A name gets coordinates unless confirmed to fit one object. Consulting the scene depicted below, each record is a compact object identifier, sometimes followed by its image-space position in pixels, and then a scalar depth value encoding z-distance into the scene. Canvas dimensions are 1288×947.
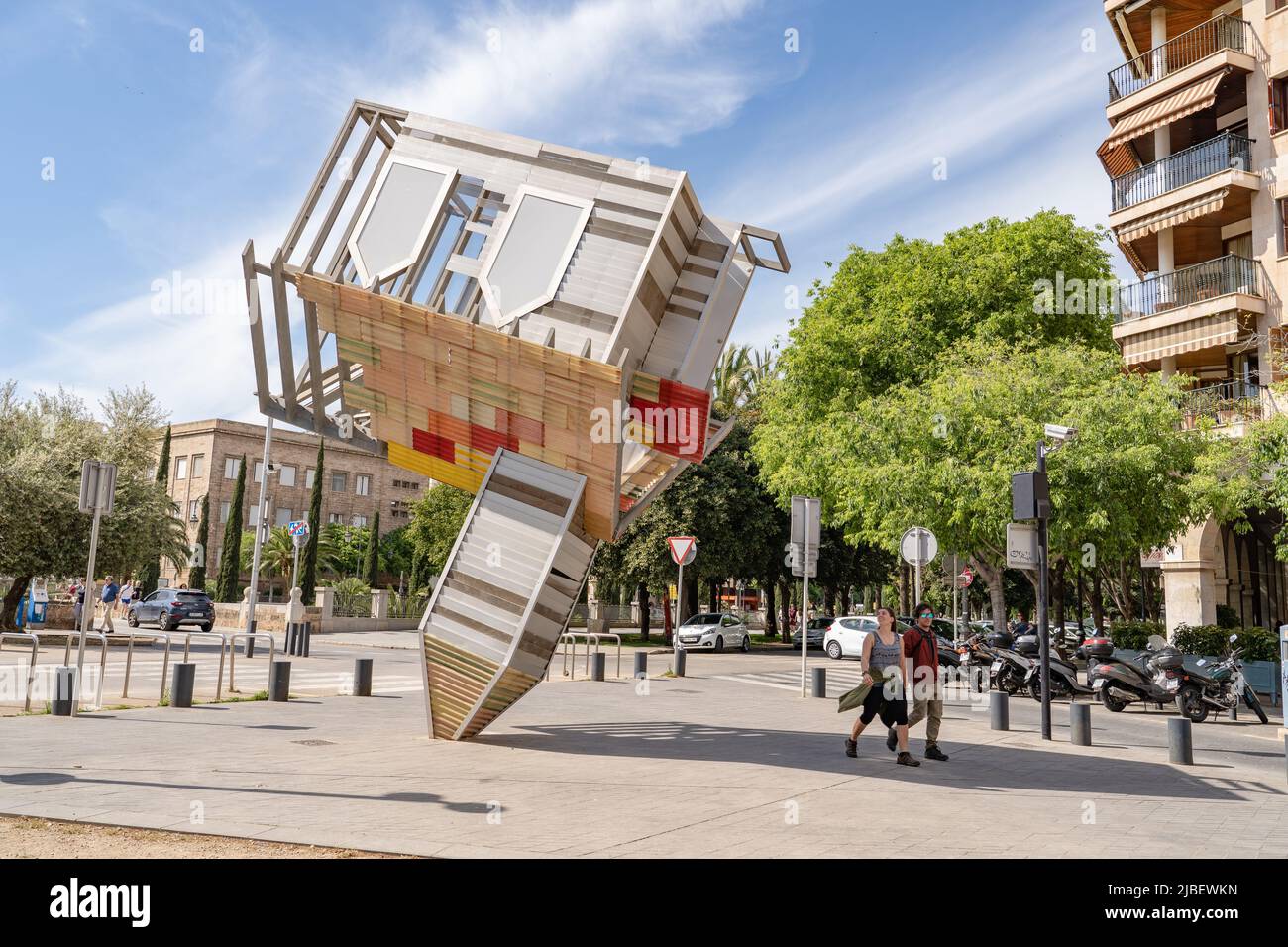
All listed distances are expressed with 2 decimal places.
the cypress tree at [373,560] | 68.44
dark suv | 39.09
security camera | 14.53
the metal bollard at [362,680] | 17.00
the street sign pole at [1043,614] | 13.66
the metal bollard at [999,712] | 14.89
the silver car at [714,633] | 37.38
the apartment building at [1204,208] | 26.56
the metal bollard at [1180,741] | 11.75
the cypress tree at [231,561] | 58.56
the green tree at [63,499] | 26.91
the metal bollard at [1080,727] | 13.31
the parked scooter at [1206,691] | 16.81
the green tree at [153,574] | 53.33
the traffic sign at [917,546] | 18.03
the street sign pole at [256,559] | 30.53
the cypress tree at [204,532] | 64.49
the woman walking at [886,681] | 10.79
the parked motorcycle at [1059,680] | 19.00
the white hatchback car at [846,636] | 34.59
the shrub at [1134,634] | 25.45
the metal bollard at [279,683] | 15.24
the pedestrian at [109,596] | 27.02
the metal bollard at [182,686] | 13.95
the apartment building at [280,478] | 68.19
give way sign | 23.33
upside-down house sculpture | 10.54
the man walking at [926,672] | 11.18
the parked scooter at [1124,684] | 17.55
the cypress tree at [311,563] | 61.20
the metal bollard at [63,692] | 12.48
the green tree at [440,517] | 48.56
